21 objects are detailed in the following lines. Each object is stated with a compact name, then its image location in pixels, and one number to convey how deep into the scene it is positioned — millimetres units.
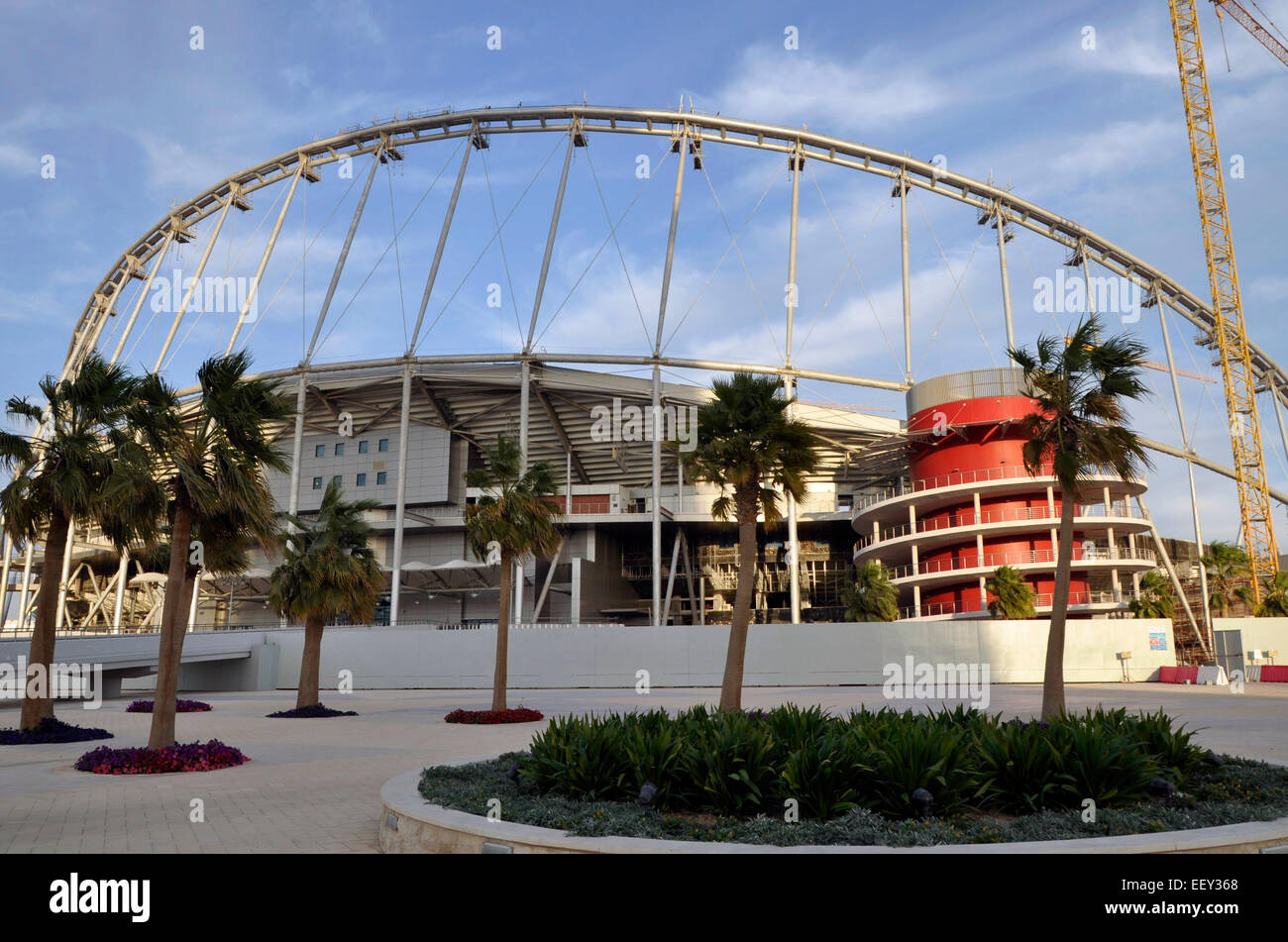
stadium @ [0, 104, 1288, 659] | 54688
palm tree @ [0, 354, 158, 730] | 20562
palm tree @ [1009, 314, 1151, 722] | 20844
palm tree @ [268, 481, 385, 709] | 29047
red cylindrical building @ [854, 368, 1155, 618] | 53062
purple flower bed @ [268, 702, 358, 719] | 30859
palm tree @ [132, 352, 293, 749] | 17562
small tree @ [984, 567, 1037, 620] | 49719
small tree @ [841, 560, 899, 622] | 51406
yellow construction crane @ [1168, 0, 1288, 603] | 73562
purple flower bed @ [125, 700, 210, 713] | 33409
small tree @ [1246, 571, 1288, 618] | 61031
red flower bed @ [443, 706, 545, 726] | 27188
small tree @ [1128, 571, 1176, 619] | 52688
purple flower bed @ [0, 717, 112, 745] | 21703
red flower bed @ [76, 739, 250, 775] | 16531
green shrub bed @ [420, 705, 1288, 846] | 8445
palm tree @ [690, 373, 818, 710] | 22719
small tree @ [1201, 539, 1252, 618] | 65125
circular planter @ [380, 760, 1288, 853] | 7152
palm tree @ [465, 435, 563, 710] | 27109
